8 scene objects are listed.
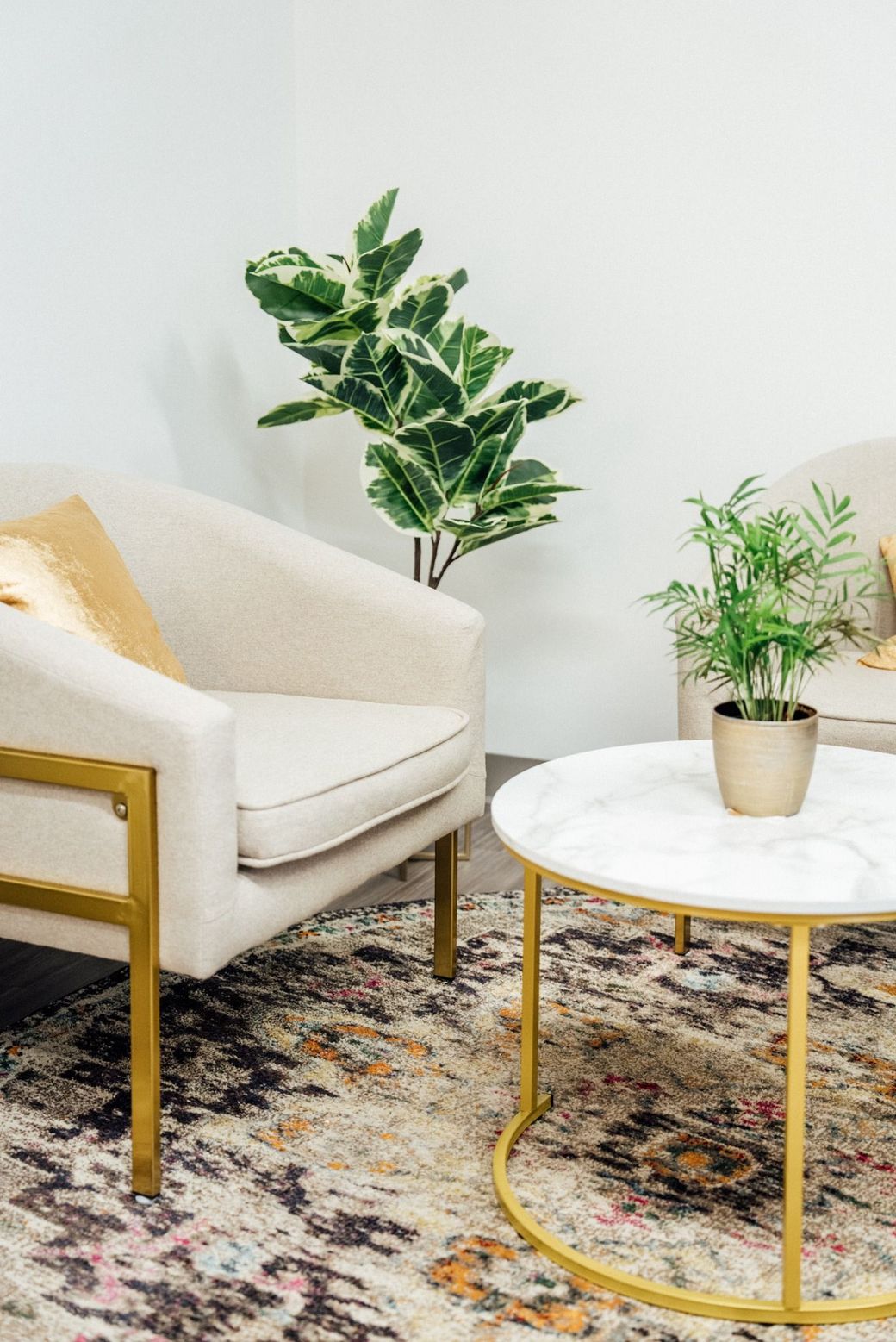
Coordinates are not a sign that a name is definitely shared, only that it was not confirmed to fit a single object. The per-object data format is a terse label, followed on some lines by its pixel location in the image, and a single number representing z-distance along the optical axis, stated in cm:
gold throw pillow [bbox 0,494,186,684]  192
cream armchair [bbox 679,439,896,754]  238
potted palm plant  161
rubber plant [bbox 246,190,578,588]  280
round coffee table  140
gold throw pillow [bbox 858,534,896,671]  265
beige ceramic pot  162
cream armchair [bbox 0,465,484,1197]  164
